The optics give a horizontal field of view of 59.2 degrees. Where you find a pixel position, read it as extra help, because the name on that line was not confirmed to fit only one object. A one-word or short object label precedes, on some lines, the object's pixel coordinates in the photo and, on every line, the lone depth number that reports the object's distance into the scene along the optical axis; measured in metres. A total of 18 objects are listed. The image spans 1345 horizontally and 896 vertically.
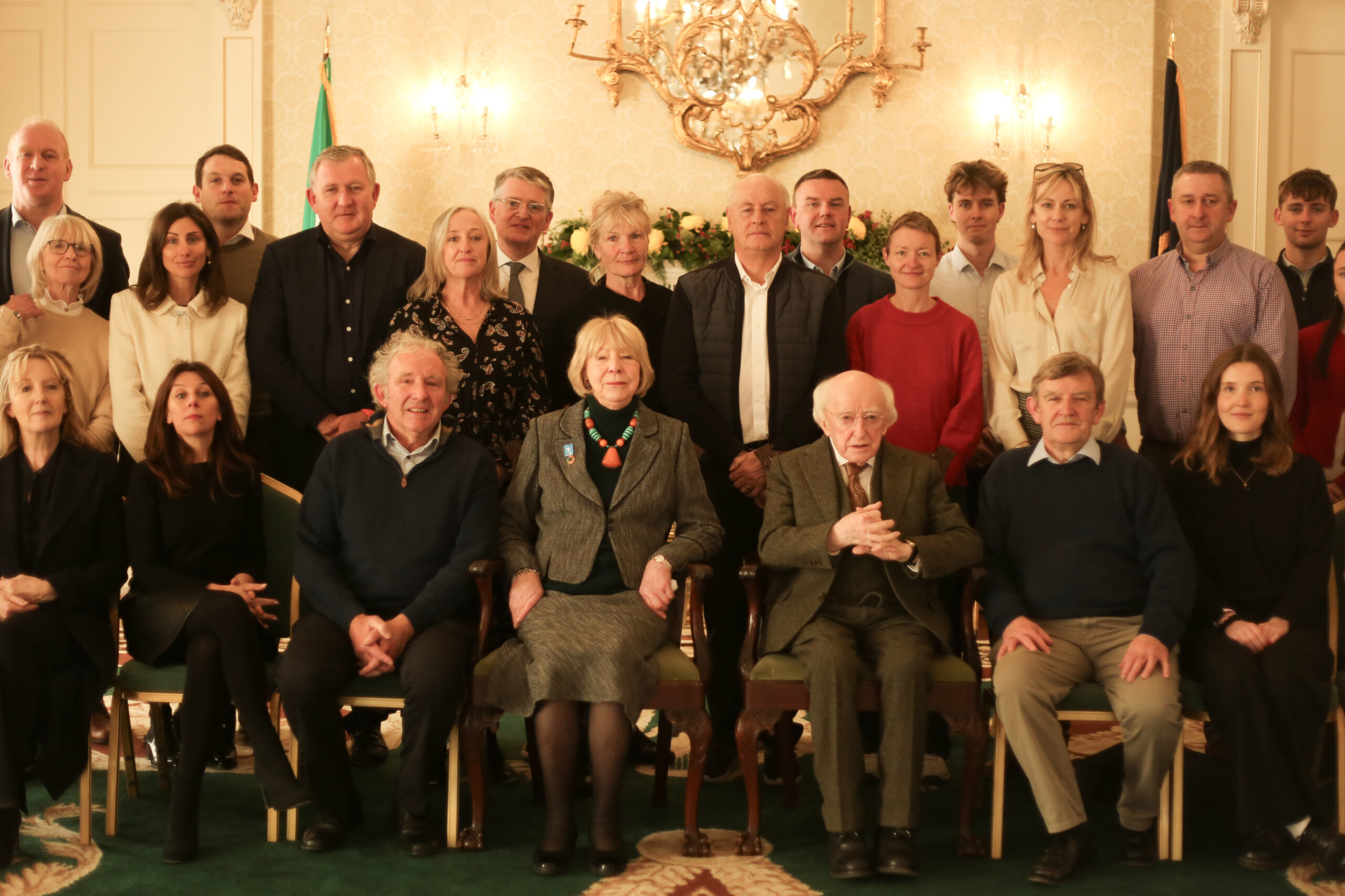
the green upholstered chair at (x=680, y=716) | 3.19
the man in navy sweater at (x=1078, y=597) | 3.09
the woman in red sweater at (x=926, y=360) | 3.83
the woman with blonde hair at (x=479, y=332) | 3.81
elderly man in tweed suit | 3.06
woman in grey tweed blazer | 3.12
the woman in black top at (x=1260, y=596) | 3.10
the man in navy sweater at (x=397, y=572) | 3.18
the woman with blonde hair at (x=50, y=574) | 3.17
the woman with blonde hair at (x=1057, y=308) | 3.87
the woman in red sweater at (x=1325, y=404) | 4.20
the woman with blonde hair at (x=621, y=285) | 4.02
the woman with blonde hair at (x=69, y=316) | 3.89
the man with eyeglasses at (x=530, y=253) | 4.34
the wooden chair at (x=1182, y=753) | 3.18
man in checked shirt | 3.94
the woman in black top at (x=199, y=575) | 3.17
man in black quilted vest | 3.83
